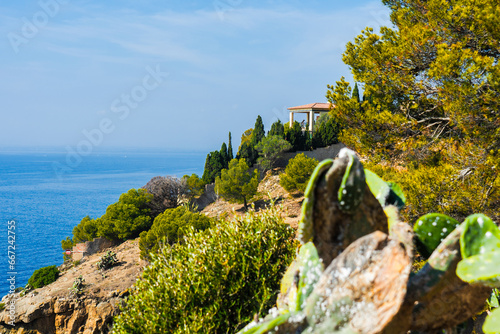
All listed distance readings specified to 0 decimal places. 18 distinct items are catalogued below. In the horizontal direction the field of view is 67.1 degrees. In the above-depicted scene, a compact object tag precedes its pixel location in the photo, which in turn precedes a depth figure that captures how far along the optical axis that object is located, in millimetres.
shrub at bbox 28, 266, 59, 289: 20000
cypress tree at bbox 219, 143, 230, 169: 38844
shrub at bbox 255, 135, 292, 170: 34875
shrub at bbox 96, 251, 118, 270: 19609
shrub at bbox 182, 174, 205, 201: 35312
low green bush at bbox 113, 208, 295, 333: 7168
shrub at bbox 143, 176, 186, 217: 32406
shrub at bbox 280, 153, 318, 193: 26750
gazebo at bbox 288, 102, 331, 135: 42906
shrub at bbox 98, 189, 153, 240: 27172
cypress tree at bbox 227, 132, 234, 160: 39500
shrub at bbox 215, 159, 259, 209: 28406
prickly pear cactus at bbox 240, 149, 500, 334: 2500
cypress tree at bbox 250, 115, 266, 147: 39219
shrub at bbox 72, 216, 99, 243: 27570
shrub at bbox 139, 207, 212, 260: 19672
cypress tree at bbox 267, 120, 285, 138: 37375
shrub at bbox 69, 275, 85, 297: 15297
